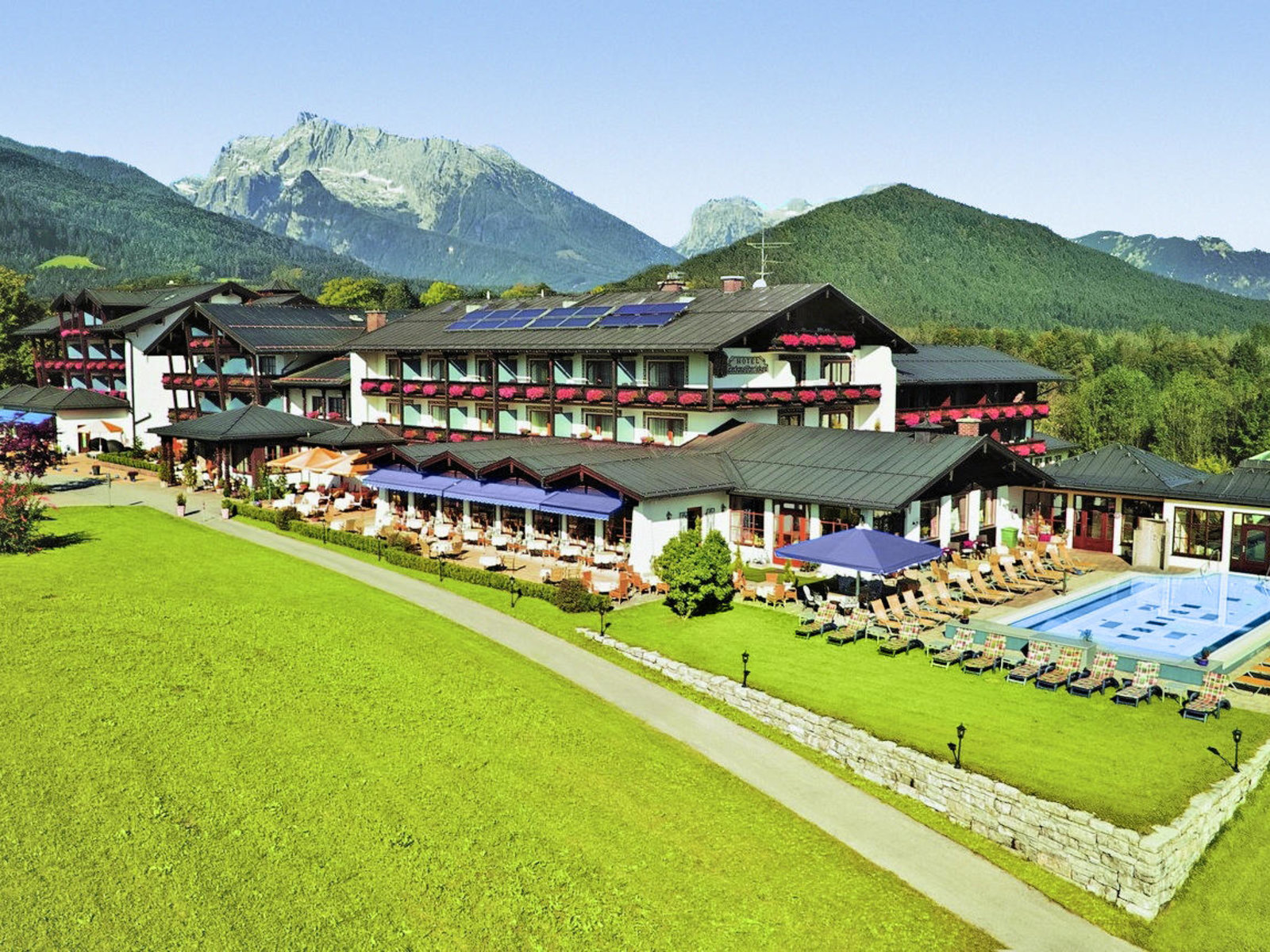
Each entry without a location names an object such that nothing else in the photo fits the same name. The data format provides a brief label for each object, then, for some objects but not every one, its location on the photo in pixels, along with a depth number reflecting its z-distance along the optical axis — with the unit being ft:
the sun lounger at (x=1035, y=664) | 86.07
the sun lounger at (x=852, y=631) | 98.37
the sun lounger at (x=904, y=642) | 94.58
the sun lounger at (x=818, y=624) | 100.48
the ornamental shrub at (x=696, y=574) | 107.24
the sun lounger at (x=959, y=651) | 90.94
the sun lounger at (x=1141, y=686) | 80.23
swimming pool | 100.53
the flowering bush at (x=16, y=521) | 116.57
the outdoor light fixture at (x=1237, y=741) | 66.74
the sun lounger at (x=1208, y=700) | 76.79
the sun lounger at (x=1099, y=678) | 82.84
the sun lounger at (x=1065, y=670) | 84.17
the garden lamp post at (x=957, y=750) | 66.64
